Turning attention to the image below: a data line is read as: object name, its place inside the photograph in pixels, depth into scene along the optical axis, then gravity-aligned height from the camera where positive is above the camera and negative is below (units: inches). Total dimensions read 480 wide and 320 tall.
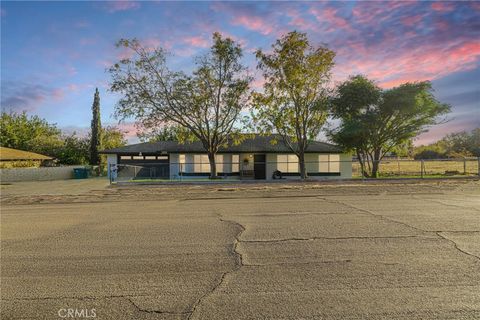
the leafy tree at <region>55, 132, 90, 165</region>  1665.8 +79.2
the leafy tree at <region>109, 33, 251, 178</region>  1114.1 +232.0
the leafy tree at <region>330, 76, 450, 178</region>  1085.8 +164.9
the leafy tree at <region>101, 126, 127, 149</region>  2065.1 +181.2
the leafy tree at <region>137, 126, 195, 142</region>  1188.6 +111.9
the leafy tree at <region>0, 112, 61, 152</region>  1930.4 +215.3
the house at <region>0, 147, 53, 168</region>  1257.4 +33.5
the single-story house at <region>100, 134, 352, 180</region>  1286.9 +12.3
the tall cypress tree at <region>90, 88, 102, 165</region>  1679.4 +152.8
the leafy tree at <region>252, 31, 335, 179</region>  1032.8 +225.6
